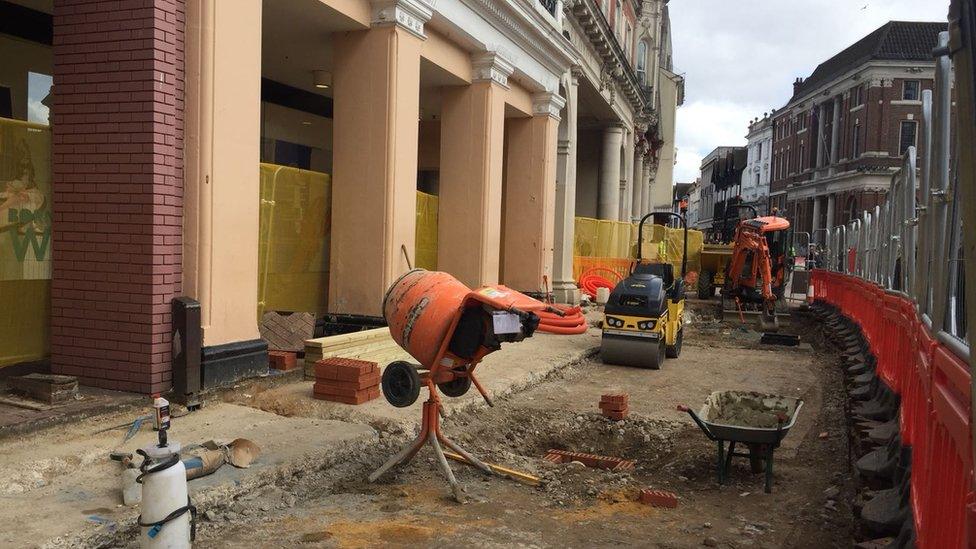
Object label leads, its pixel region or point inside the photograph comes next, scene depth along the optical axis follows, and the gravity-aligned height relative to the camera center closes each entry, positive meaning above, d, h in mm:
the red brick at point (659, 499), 5023 -1704
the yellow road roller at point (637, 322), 10633 -1028
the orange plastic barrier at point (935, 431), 2287 -685
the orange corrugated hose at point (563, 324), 12773 -1313
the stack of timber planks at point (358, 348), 7371 -1124
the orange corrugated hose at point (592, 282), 20391 -856
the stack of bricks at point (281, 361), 7484 -1224
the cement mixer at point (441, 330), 4797 -557
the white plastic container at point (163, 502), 3520 -1290
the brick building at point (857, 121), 50594 +10563
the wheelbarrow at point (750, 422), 5453 -1363
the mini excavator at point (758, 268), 16094 -259
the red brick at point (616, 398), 7471 -1511
